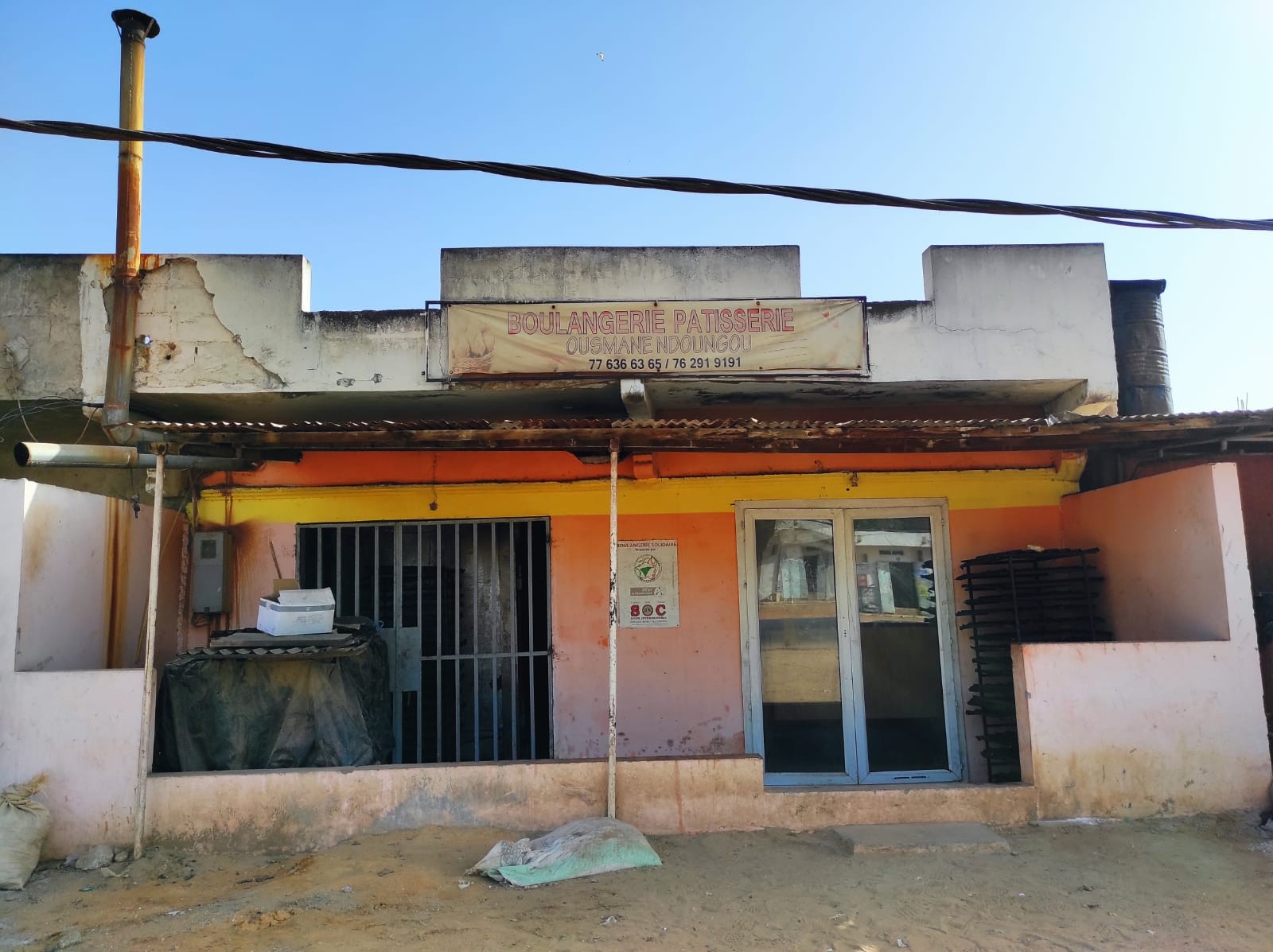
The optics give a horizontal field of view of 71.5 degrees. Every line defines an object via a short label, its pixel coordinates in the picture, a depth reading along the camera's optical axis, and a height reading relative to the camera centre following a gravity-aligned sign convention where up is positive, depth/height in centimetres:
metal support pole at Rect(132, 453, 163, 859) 533 -48
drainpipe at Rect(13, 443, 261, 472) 536 +100
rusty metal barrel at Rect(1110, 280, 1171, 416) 800 +214
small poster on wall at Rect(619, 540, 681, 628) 747 +10
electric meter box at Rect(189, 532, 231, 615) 729 +30
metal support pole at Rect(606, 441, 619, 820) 552 -14
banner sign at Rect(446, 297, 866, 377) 679 +199
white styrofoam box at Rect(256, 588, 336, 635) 627 -4
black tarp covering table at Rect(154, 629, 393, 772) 599 -70
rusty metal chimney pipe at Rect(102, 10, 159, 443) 664 +290
